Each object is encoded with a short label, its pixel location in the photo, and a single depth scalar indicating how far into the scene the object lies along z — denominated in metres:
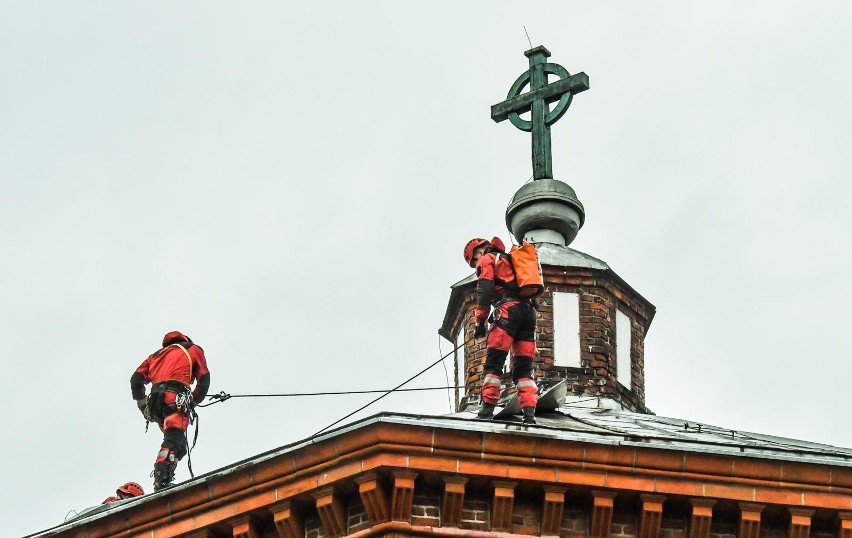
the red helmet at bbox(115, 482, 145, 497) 27.25
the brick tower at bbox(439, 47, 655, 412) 29.27
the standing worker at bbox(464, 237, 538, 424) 23.88
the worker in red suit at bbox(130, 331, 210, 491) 25.47
